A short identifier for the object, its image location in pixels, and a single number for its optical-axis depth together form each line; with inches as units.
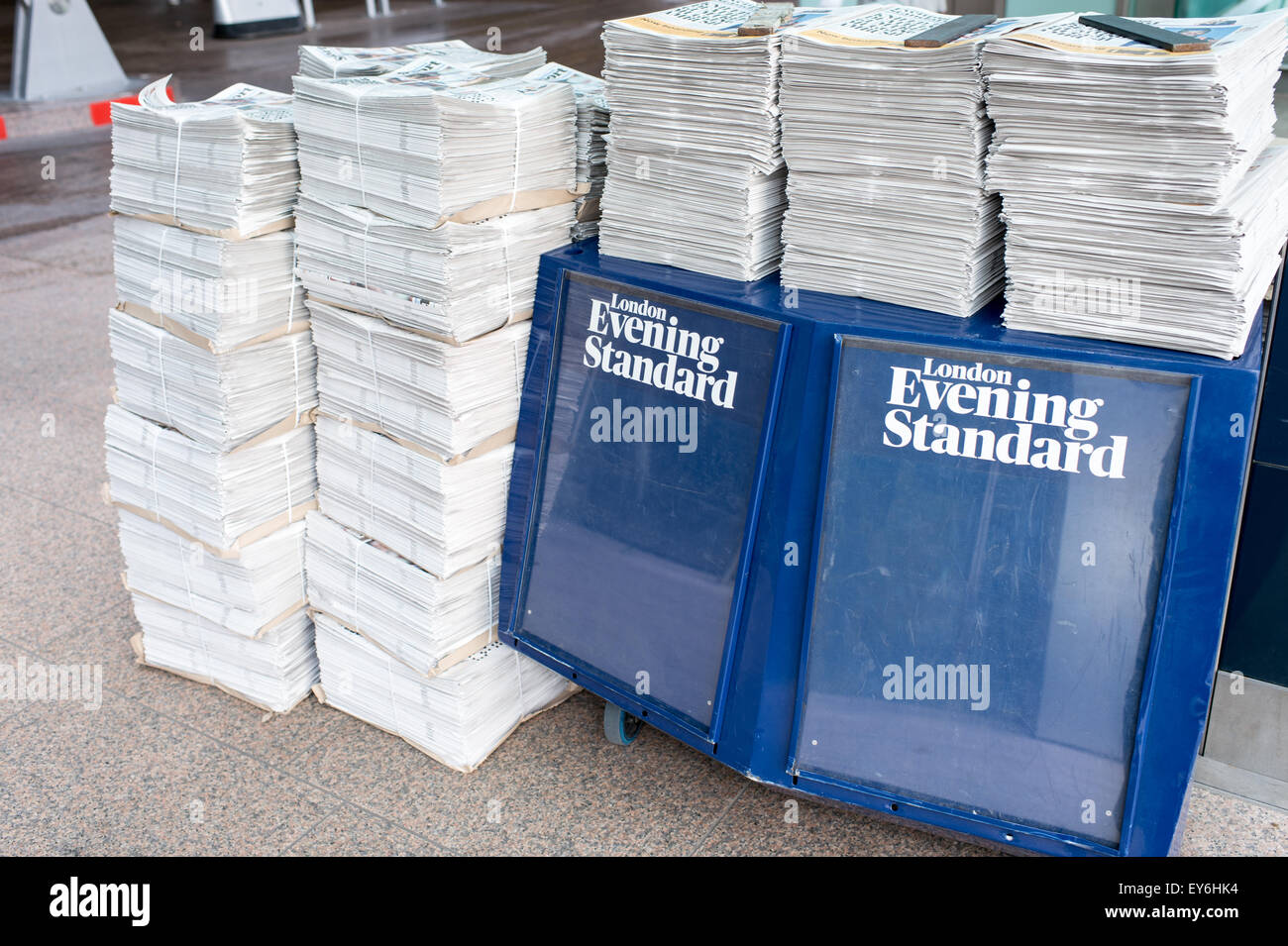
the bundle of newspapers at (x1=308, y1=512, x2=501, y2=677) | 130.4
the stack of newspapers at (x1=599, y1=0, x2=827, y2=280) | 108.5
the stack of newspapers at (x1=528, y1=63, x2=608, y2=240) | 128.6
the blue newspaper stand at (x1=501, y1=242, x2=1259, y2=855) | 95.7
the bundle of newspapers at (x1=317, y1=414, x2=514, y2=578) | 126.1
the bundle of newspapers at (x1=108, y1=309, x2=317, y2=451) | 130.7
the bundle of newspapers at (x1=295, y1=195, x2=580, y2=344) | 117.6
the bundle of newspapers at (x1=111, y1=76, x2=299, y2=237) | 123.4
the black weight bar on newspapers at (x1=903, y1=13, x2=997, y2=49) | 98.7
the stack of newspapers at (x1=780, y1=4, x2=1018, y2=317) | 99.5
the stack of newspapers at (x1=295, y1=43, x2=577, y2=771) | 117.2
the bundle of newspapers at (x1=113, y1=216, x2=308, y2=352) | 127.2
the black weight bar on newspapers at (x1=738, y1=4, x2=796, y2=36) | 106.2
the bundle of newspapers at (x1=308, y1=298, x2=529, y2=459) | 121.9
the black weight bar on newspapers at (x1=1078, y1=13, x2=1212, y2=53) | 89.4
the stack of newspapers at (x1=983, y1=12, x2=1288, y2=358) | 89.5
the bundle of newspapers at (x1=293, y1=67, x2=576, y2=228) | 113.6
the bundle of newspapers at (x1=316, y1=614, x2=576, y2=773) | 133.8
